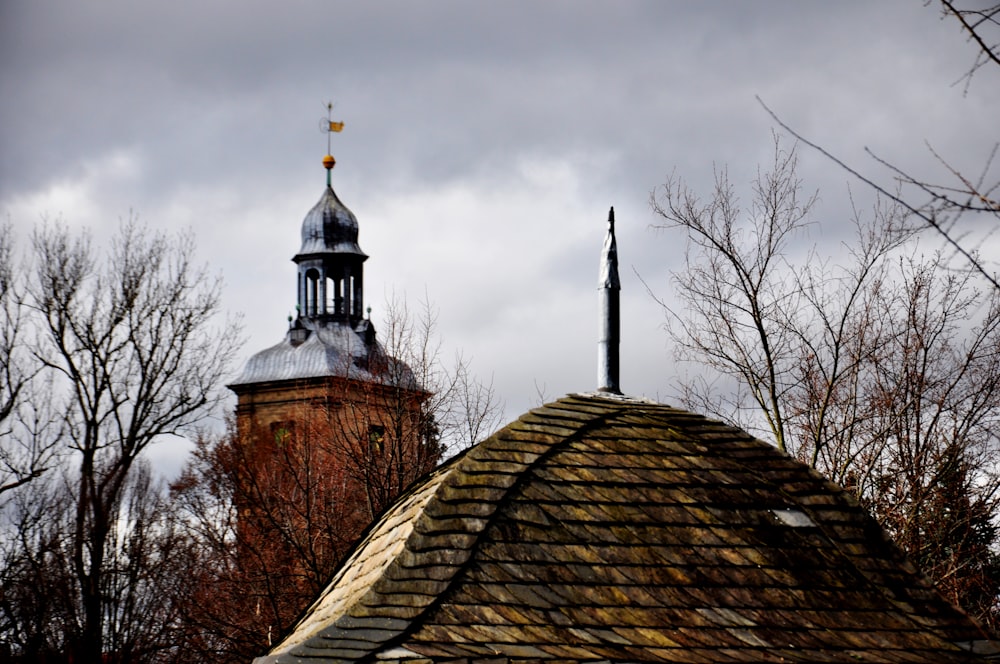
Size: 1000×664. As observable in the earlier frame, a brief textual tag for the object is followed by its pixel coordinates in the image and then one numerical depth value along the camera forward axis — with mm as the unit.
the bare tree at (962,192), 5952
